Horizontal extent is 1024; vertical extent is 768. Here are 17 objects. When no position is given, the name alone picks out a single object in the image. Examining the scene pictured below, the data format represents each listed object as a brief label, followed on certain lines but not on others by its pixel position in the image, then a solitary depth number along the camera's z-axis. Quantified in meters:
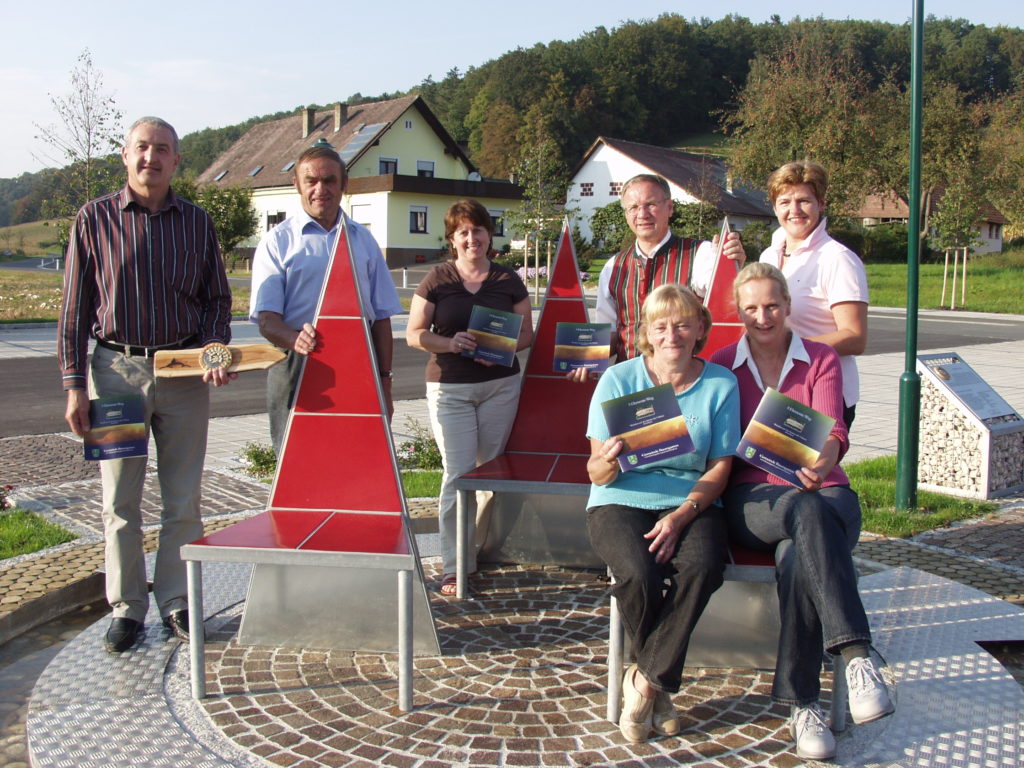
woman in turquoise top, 3.22
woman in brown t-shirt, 4.60
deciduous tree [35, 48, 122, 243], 20.09
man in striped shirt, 3.84
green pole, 5.83
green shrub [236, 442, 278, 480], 7.07
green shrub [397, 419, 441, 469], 7.39
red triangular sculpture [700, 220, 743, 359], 4.34
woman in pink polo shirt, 3.93
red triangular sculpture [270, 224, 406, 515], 3.99
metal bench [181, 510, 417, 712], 3.43
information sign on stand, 6.68
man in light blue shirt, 4.24
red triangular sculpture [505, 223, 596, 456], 5.12
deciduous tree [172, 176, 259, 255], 35.81
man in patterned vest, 4.39
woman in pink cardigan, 3.08
